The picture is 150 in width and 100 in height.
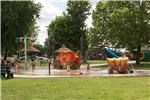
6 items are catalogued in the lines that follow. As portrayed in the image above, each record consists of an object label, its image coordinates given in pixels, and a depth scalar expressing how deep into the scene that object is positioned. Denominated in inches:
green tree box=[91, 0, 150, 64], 1012.5
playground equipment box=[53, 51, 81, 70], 840.3
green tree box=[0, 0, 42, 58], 1040.8
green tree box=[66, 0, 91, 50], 1533.0
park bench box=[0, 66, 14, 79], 535.8
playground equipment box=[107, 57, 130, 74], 643.5
